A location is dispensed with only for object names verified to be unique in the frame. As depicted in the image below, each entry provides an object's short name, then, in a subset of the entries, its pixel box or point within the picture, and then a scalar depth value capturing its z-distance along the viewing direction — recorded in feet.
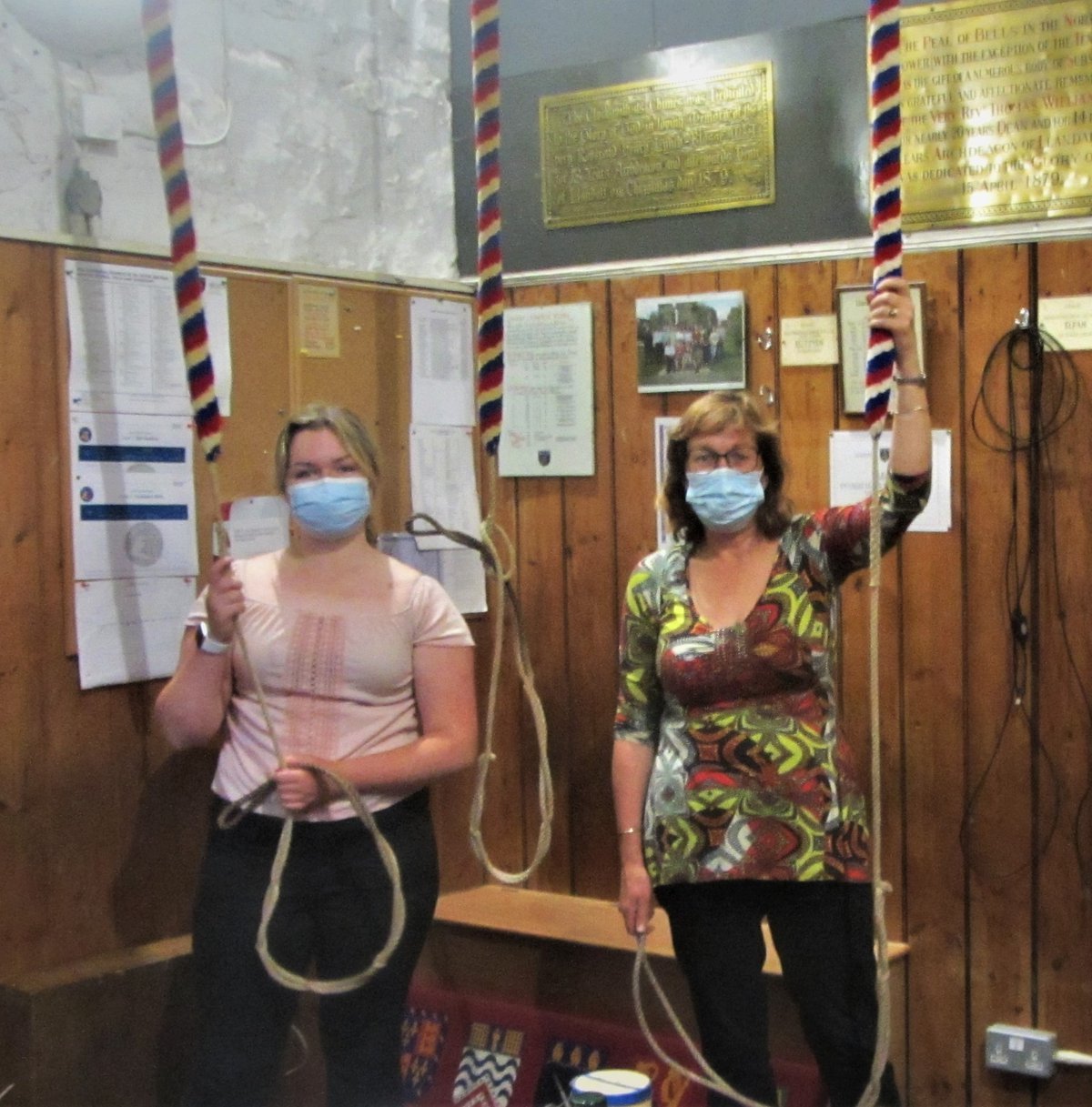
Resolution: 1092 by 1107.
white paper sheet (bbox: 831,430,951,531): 8.73
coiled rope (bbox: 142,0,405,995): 6.27
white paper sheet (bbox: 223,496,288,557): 8.66
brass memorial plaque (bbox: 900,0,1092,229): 8.28
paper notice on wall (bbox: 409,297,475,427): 9.75
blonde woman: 6.47
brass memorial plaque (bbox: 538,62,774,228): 9.33
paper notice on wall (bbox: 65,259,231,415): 7.95
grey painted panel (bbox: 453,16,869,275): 9.03
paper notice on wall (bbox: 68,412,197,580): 7.96
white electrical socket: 8.46
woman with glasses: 6.35
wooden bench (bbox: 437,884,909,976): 9.07
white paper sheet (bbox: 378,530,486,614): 9.56
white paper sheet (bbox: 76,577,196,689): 7.98
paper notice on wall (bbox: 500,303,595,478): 9.92
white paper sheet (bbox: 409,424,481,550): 9.73
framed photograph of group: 9.36
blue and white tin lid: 6.47
